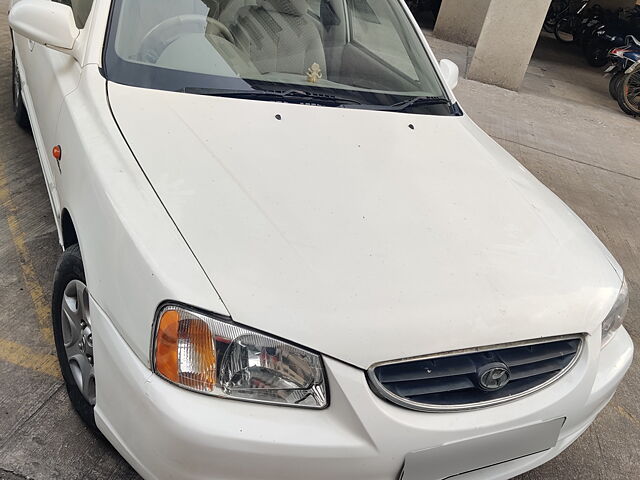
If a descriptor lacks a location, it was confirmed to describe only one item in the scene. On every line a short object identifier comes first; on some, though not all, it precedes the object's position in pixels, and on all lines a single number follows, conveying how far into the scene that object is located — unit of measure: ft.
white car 4.80
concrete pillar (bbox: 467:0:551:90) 26.40
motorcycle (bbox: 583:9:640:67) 38.96
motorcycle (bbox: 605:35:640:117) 27.35
